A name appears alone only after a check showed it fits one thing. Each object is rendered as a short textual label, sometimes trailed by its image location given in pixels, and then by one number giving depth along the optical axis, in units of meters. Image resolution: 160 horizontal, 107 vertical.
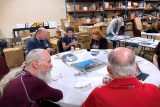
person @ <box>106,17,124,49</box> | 3.74
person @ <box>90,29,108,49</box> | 2.64
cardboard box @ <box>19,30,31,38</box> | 4.05
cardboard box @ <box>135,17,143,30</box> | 5.03
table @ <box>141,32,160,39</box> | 3.54
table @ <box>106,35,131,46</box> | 3.38
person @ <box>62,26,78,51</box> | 2.73
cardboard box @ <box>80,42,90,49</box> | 3.73
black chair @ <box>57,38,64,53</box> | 2.78
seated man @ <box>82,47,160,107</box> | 0.78
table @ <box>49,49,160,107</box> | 1.24
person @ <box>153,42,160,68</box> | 2.00
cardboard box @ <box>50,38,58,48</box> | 3.69
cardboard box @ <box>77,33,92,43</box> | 3.81
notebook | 1.69
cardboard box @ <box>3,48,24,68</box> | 3.32
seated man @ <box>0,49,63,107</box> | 0.91
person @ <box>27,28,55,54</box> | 2.46
